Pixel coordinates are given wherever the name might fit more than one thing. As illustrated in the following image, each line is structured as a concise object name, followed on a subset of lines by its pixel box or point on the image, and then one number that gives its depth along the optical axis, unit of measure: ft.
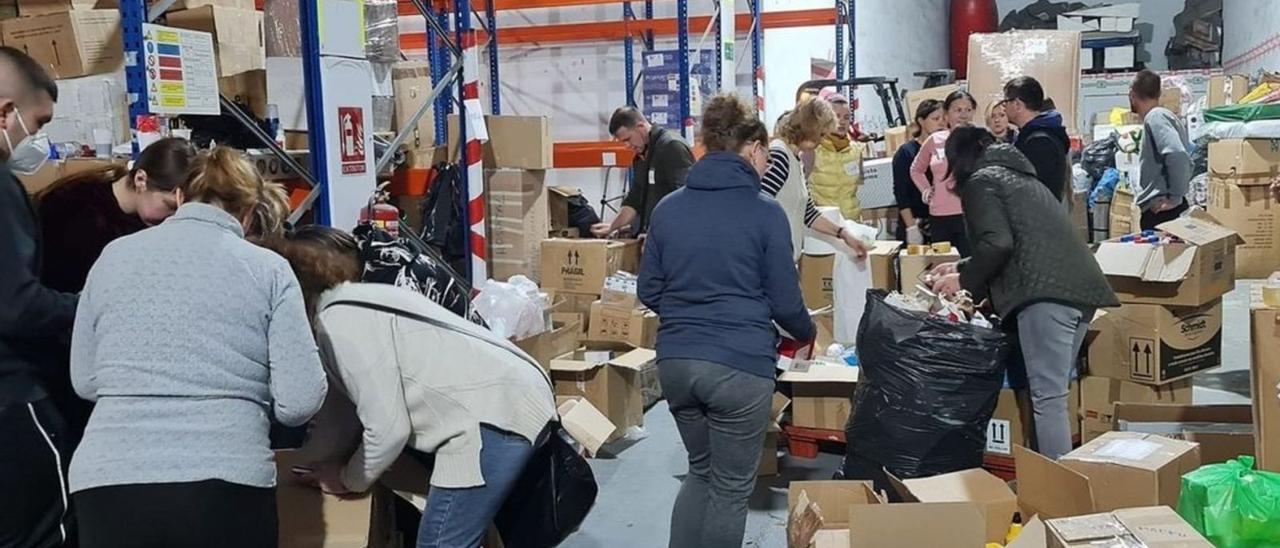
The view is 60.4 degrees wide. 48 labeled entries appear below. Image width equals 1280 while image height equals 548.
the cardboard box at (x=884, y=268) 17.03
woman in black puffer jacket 10.80
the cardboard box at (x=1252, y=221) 26.25
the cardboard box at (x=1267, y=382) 9.50
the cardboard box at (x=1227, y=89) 33.24
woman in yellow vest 19.42
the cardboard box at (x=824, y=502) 9.50
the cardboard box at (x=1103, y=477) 8.96
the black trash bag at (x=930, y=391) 10.83
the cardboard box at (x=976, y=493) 9.68
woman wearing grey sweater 6.04
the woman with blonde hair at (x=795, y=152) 13.55
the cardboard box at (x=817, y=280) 17.99
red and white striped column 16.11
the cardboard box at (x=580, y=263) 17.60
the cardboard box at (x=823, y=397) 13.25
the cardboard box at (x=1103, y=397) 13.34
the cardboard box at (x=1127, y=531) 7.42
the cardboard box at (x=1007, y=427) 12.36
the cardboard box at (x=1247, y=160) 25.52
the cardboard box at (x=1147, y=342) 13.33
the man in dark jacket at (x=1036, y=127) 13.52
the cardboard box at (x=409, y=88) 16.67
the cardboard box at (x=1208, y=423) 10.96
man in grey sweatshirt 17.39
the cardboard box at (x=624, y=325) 16.58
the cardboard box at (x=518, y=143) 18.16
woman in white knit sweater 7.00
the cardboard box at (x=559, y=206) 20.47
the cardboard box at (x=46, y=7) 11.66
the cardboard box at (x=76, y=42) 10.94
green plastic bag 8.16
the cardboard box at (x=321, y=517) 7.50
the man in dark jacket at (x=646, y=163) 17.31
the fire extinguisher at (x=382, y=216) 12.55
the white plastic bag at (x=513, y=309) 13.93
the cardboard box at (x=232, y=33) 12.06
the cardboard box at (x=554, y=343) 14.43
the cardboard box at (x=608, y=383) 14.66
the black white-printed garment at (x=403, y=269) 8.70
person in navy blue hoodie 8.64
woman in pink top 17.84
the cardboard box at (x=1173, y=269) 13.24
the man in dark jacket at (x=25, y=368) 6.58
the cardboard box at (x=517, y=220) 18.44
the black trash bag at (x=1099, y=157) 32.35
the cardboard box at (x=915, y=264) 16.51
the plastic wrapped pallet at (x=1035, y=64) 24.06
